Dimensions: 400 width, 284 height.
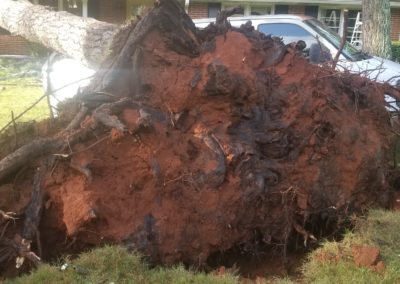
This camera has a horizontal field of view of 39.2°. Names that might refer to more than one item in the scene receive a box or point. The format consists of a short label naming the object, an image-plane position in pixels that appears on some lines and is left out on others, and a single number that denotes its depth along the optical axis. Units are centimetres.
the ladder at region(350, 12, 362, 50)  2040
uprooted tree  434
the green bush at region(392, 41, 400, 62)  1871
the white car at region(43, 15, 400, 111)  914
